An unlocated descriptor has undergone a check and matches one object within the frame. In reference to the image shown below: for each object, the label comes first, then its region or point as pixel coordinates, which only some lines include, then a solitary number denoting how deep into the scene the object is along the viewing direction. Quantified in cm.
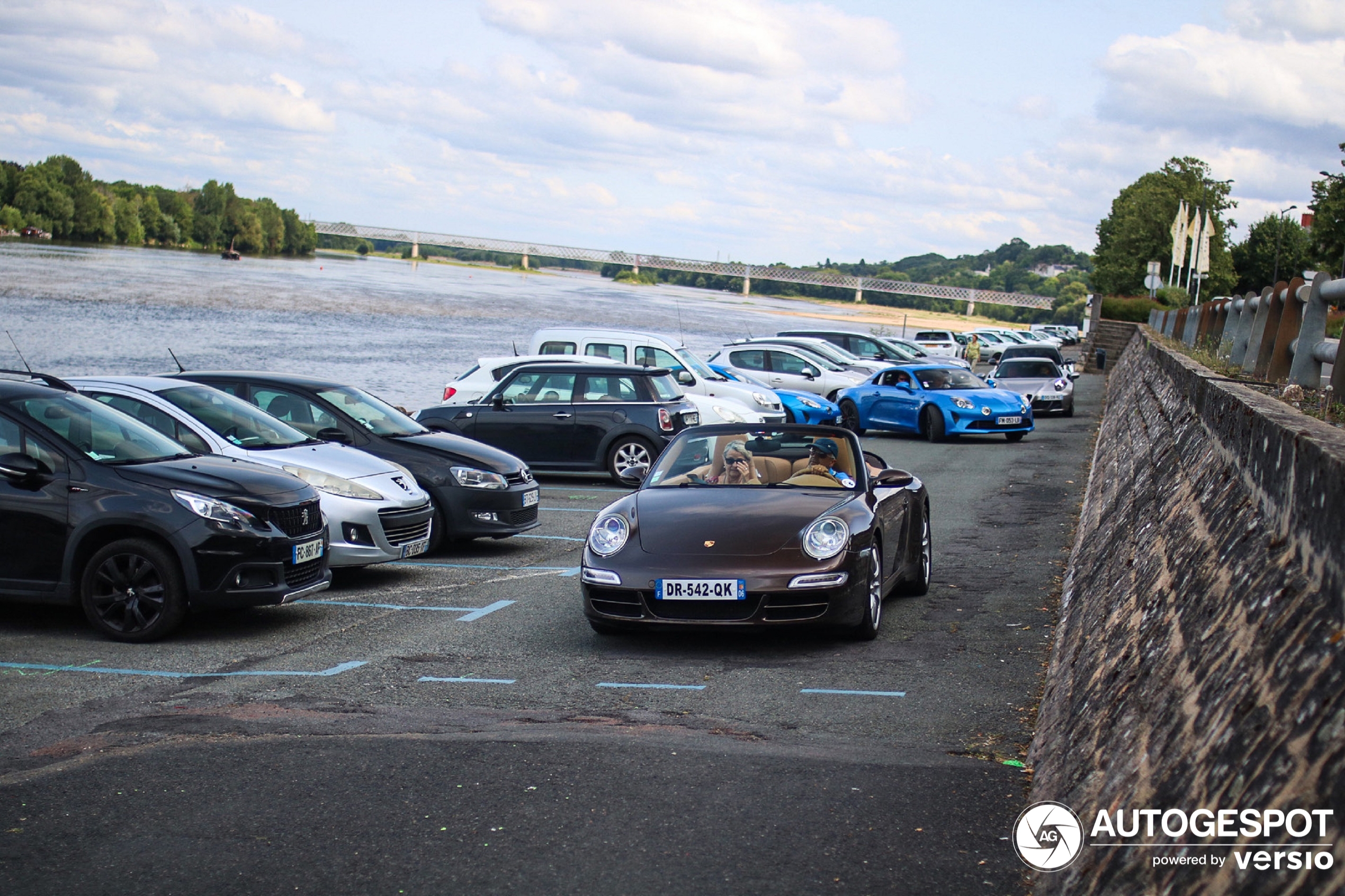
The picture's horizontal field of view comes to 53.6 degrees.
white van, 2266
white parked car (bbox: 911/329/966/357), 5359
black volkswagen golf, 1201
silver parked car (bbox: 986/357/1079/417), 3050
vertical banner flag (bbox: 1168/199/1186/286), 5106
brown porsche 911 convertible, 775
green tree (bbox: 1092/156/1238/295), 8325
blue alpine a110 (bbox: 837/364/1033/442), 2445
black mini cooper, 1744
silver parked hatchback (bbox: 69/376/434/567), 1035
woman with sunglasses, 899
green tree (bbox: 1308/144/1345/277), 5769
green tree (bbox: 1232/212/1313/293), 9144
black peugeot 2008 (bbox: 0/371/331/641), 833
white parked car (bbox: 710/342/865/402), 2902
